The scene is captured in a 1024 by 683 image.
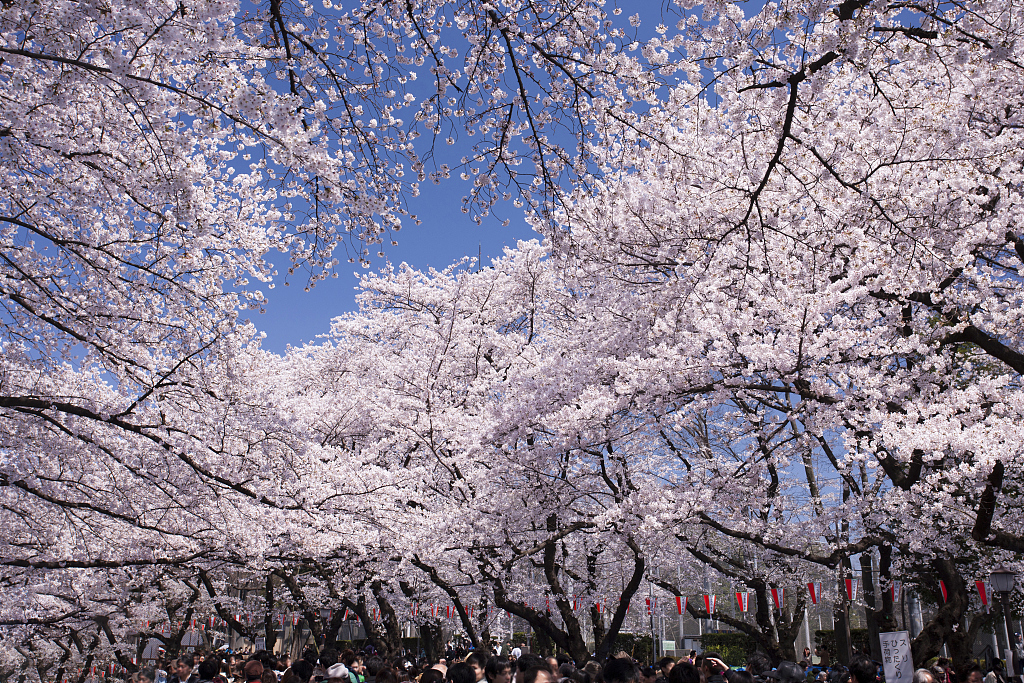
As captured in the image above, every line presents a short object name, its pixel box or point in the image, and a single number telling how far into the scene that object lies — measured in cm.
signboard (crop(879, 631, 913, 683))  739
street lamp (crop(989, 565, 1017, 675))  872
